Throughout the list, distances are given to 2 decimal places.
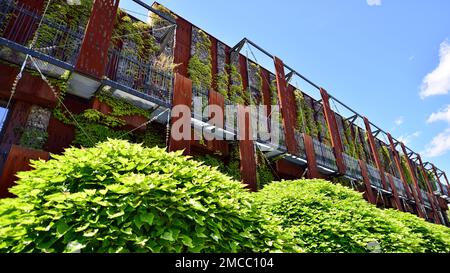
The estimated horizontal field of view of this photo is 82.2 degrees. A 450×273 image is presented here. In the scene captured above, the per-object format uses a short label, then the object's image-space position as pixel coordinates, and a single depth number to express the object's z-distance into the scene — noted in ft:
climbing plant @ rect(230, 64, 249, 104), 52.15
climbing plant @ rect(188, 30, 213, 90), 46.06
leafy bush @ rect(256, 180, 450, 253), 16.99
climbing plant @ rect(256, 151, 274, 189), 44.47
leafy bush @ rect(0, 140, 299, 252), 7.44
